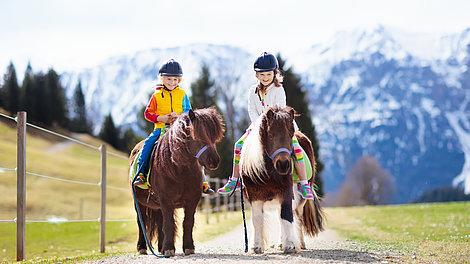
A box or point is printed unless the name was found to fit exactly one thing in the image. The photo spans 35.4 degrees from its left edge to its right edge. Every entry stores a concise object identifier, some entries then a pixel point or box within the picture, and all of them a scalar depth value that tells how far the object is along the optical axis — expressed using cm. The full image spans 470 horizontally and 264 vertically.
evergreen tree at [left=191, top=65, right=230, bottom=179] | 5032
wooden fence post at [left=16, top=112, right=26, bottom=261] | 944
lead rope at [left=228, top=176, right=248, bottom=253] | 890
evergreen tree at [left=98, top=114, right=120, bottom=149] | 7744
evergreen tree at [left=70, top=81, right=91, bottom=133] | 7725
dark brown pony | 778
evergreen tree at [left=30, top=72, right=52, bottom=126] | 6956
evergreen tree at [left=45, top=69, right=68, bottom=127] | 7128
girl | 888
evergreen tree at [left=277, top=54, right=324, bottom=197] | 4816
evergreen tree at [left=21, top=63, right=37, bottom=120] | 6819
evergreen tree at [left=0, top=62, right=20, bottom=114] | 6619
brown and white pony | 805
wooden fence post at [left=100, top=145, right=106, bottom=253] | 1192
